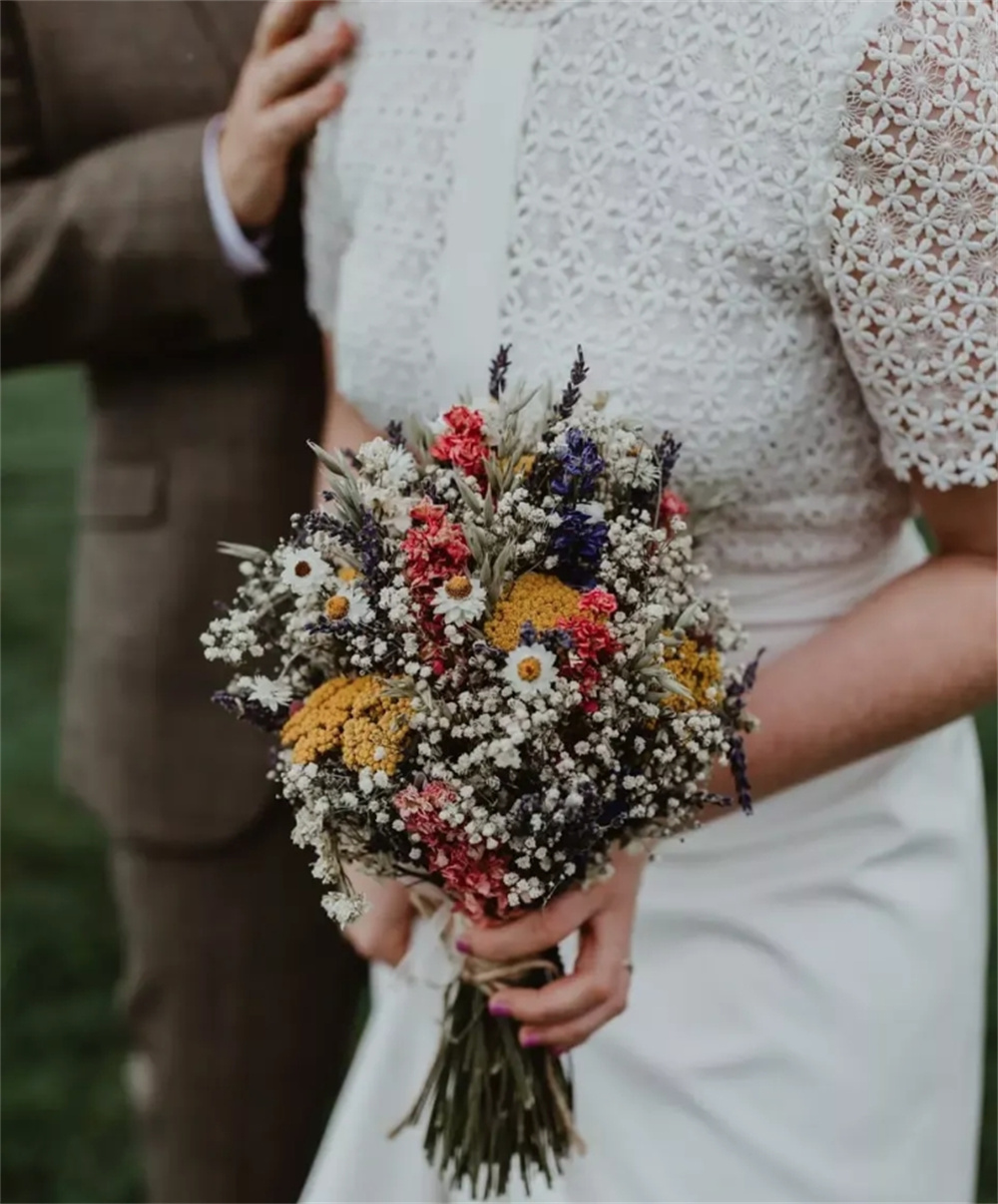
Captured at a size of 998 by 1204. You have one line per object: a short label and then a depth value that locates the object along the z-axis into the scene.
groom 2.01
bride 1.40
